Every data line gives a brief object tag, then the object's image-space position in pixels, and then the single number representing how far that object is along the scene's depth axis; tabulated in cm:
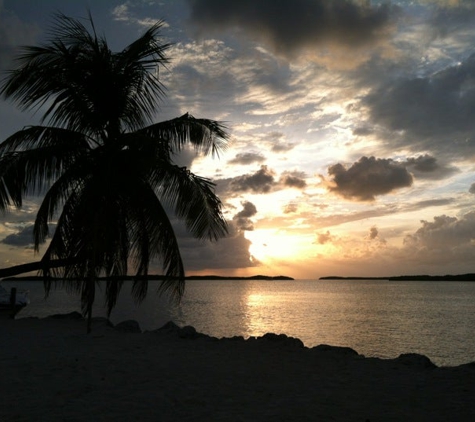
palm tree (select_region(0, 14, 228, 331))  1277
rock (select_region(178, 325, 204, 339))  1311
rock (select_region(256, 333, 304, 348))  1193
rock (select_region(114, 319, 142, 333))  1425
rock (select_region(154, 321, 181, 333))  1387
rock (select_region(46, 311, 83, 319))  1688
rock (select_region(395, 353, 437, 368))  998
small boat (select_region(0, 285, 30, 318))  2301
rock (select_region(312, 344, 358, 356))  1104
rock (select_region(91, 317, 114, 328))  1478
